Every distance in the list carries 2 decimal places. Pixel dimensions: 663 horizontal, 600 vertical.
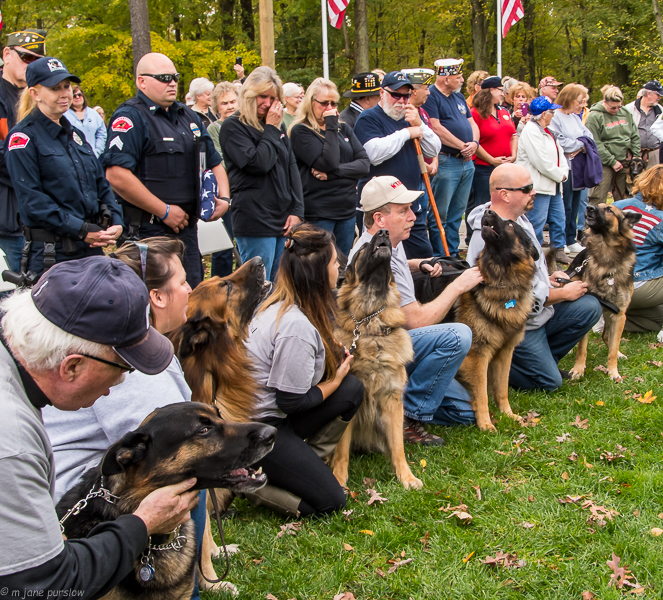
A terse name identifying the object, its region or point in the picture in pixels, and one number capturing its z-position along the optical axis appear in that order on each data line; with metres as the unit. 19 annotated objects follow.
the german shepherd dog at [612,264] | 5.49
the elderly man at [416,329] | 4.20
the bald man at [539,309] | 4.81
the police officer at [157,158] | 4.61
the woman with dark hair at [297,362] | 3.27
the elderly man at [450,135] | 7.51
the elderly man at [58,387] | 1.47
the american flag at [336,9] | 12.12
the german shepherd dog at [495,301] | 4.50
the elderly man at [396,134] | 6.12
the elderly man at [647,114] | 11.47
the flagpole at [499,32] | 14.38
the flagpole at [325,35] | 10.78
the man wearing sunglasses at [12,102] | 4.48
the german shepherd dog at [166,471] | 2.00
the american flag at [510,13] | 15.90
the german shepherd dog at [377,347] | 3.75
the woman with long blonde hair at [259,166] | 5.33
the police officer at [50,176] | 4.02
